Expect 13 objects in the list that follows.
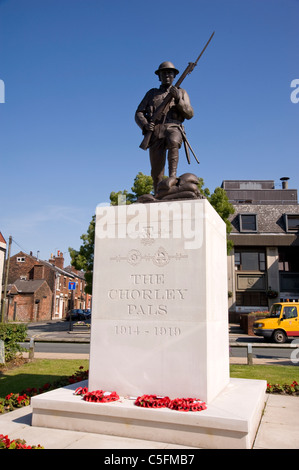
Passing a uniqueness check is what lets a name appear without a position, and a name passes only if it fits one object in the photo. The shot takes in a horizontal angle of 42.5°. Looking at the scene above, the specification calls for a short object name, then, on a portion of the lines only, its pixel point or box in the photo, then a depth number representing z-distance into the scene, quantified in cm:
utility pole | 2627
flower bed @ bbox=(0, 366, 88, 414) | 652
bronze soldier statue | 709
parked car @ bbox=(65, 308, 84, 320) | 4828
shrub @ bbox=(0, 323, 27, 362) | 1221
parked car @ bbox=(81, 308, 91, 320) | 4807
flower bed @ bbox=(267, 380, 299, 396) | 794
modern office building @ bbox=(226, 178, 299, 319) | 3719
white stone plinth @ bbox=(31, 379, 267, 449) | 454
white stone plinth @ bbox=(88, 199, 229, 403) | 549
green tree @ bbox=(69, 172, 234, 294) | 2500
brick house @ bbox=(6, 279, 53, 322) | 4594
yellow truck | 2183
